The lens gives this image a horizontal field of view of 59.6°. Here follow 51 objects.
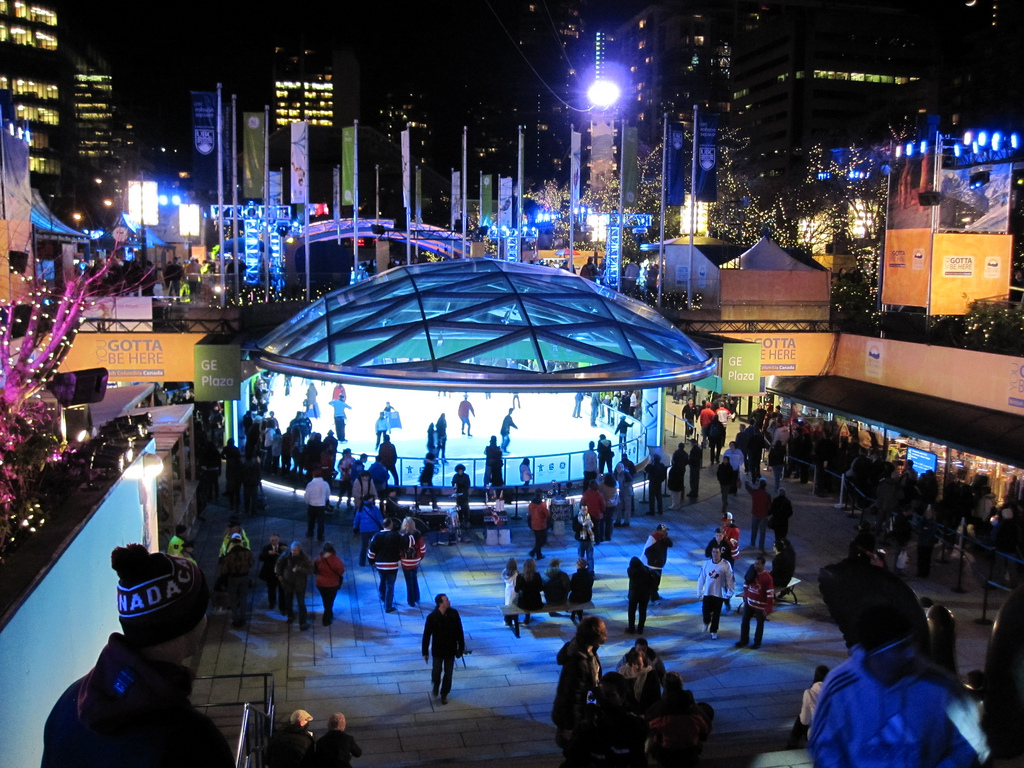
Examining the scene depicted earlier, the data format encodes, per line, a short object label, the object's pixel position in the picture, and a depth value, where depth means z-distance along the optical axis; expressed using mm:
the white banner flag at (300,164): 26156
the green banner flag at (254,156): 24322
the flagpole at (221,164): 23422
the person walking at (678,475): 18922
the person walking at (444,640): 9914
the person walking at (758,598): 11609
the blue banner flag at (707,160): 25641
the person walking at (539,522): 15484
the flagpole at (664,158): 26141
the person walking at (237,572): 12258
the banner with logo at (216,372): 20141
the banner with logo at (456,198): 45022
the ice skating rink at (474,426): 20078
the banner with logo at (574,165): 29955
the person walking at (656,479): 18406
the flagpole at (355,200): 29139
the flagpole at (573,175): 30406
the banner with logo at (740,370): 21891
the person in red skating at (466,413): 22125
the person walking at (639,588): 11930
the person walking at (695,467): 19688
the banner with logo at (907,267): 21359
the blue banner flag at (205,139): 23203
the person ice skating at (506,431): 20938
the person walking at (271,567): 12859
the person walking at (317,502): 15984
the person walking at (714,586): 12047
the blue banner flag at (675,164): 25984
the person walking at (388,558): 12883
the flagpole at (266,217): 24447
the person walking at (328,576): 12125
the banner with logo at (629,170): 27281
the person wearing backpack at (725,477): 18359
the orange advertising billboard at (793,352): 23359
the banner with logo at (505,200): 44781
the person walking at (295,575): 12148
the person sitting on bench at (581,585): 12156
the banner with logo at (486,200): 41688
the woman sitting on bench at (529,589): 12008
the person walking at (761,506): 15578
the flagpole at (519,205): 34622
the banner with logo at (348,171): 28781
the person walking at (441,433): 20438
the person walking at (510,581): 12125
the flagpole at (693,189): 25256
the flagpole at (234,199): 24141
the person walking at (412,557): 13031
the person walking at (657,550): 12969
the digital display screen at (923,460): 18906
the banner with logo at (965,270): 20734
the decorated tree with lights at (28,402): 6523
